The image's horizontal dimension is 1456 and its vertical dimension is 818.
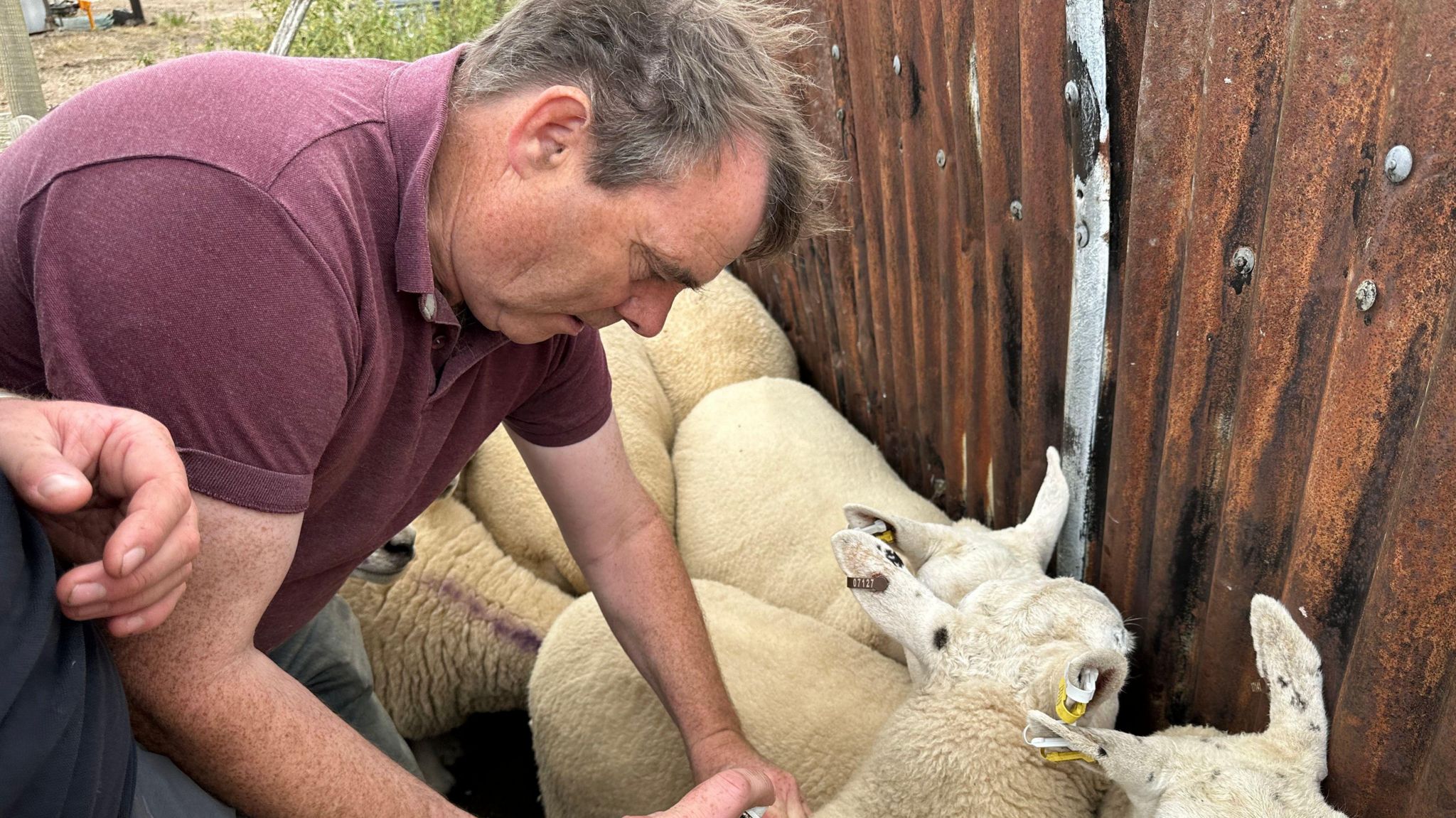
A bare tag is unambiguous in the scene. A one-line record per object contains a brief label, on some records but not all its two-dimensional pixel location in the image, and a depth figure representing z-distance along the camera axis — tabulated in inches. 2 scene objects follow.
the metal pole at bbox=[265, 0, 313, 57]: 184.2
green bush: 246.1
